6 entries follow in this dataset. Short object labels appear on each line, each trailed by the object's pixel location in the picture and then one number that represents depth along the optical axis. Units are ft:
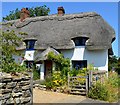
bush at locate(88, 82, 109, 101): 35.60
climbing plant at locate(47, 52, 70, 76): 61.62
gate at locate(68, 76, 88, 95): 40.13
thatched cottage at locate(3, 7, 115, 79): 64.08
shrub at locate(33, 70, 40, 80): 65.67
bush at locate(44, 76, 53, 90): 47.61
